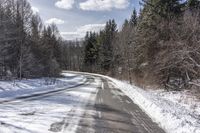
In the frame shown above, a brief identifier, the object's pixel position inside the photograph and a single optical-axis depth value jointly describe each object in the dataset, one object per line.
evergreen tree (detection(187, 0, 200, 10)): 18.46
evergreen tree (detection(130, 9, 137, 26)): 39.91
